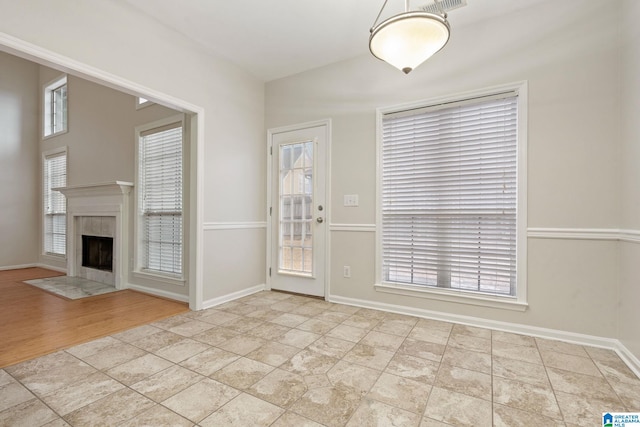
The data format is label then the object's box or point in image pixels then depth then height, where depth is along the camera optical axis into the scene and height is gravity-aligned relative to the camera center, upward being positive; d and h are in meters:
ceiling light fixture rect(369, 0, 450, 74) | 1.71 +1.07
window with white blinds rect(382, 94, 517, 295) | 2.72 +0.17
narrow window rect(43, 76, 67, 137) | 5.74 +2.06
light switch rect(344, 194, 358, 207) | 3.45 +0.13
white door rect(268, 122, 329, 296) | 3.68 +0.03
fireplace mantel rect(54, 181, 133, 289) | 4.22 -0.04
